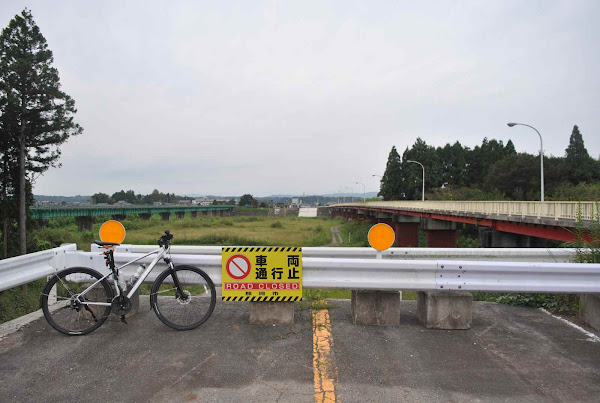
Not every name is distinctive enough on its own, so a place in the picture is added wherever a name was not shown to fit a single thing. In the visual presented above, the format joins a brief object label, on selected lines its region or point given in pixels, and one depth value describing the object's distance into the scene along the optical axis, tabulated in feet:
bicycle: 14.03
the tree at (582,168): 174.19
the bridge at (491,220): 58.23
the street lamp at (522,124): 84.28
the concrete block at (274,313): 14.73
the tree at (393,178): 335.26
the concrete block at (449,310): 14.35
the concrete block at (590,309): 14.51
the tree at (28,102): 75.66
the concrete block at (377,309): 14.70
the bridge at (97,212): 181.27
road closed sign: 14.48
